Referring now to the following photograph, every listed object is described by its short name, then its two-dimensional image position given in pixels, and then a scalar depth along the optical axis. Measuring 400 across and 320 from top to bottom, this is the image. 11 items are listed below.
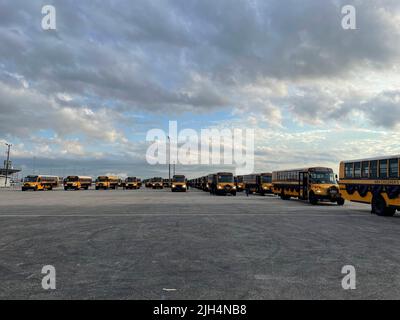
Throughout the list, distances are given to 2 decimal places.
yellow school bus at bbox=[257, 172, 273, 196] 42.31
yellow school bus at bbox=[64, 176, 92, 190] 63.62
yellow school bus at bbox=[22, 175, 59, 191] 56.06
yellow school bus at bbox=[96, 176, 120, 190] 69.38
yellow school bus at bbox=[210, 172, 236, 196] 39.81
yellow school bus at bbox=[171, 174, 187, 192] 51.38
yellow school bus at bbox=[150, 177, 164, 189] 76.48
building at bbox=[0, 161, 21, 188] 76.87
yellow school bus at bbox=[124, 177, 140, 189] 74.23
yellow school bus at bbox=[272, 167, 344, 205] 24.88
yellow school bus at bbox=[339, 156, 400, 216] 16.42
